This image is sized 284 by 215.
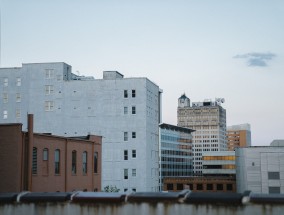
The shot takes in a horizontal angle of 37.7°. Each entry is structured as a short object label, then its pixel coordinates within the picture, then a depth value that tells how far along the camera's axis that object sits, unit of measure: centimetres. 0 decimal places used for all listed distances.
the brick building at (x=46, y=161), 3944
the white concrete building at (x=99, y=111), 8900
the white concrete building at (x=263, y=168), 9588
